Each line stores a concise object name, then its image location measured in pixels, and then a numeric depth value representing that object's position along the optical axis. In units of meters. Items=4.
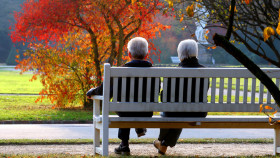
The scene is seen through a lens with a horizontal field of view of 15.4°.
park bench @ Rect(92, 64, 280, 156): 10.37
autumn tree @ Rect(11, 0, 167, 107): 25.17
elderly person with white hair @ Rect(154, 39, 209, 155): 11.48
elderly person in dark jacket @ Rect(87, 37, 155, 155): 10.80
